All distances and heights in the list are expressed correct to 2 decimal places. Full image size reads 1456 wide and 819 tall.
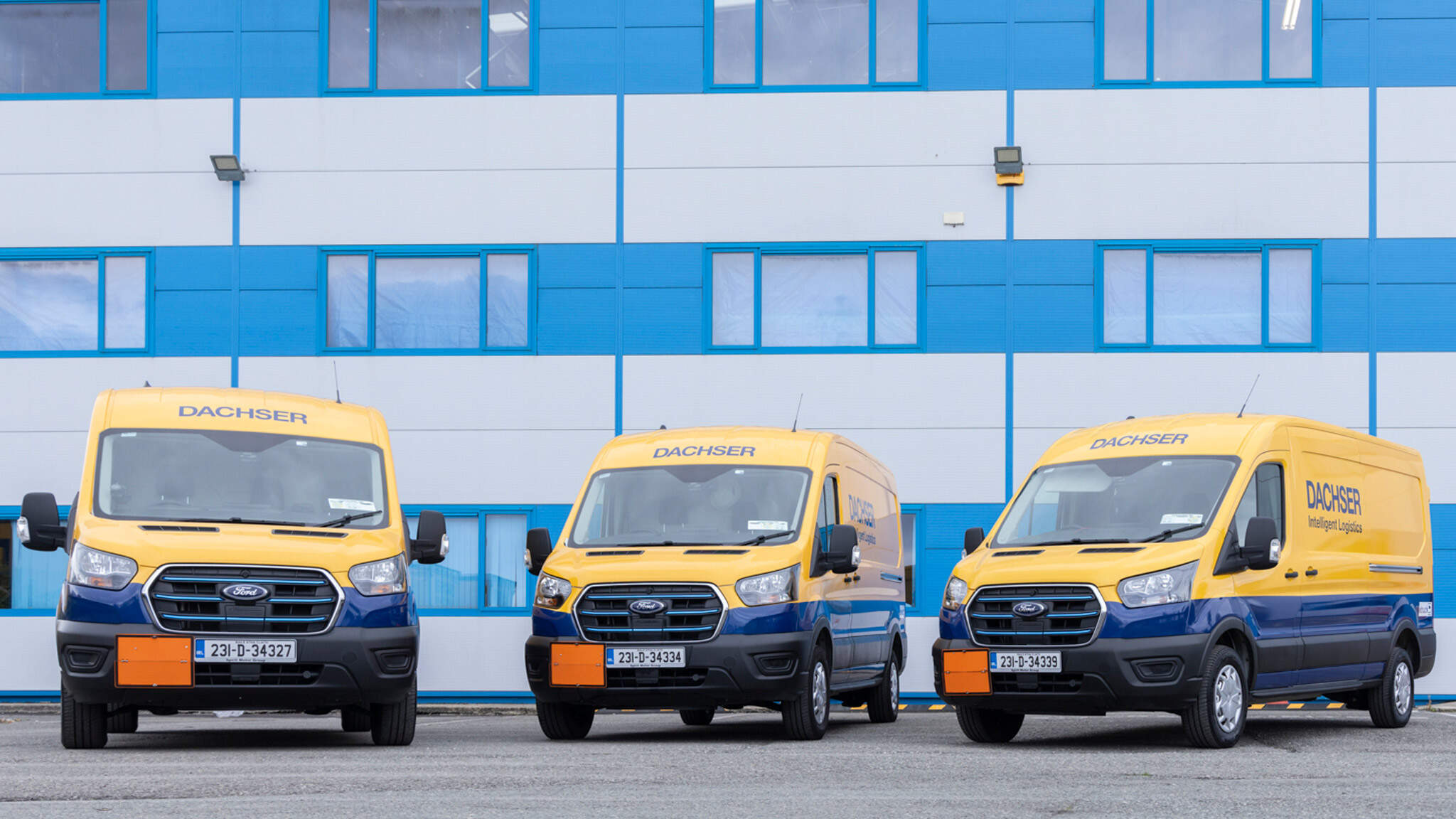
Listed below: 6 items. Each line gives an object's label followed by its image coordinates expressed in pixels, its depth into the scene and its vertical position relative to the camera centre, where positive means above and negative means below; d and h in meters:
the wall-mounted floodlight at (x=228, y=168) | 21.00 +2.82
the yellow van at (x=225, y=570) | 11.70 -1.02
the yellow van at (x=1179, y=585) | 12.10 -1.13
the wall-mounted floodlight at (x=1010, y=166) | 20.70 +2.89
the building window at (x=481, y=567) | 20.84 -1.72
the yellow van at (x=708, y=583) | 12.72 -1.18
